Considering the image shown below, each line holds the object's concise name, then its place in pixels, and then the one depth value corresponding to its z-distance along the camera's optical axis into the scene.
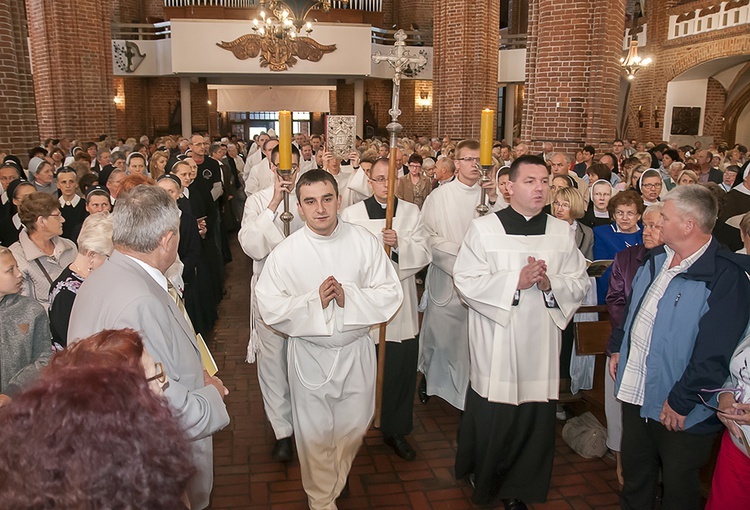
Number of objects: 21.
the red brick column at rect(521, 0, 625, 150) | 9.46
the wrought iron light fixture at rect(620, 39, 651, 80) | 16.84
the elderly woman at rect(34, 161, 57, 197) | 7.51
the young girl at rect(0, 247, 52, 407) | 3.07
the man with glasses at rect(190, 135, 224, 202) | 9.38
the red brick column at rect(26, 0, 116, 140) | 14.85
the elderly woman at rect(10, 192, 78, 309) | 4.22
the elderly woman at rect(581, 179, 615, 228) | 6.18
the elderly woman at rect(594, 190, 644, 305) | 5.21
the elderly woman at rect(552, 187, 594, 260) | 5.35
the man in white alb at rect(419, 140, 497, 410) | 5.33
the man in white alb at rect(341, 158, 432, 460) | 4.70
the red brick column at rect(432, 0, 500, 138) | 16.16
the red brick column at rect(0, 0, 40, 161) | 9.50
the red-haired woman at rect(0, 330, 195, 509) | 1.17
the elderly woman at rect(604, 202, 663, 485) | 4.11
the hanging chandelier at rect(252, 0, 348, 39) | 14.87
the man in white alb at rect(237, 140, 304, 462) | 4.58
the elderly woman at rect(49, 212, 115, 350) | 3.28
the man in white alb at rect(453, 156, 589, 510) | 3.83
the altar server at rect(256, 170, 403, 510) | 3.64
